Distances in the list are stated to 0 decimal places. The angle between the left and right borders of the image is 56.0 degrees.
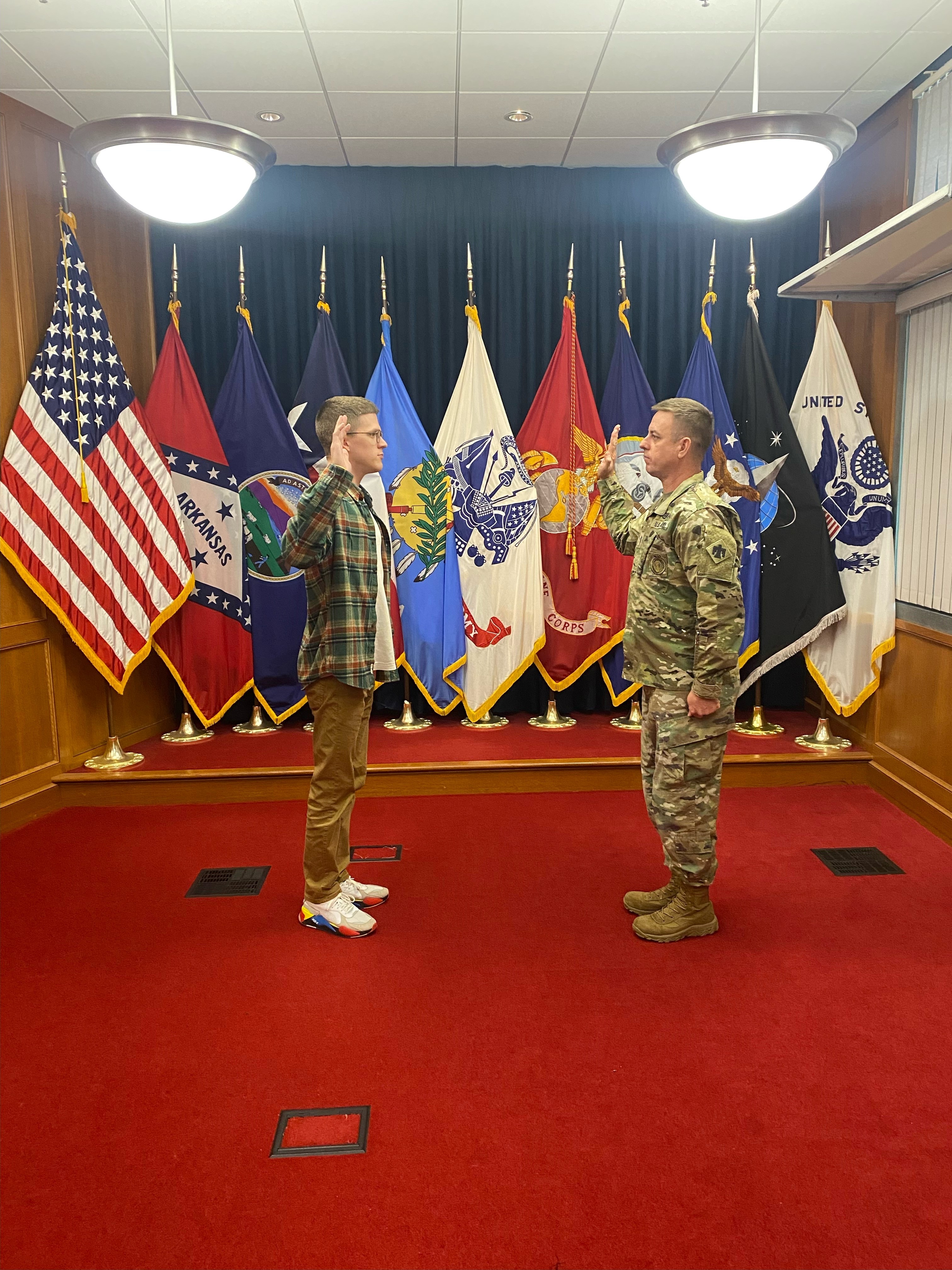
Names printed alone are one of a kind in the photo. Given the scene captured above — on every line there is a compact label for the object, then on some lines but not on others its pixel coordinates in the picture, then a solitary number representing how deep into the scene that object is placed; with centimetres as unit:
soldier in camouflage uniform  256
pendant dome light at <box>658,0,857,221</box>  240
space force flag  438
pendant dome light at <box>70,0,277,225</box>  235
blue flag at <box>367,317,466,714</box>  462
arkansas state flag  453
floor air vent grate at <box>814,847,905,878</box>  332
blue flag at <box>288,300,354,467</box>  460
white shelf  280
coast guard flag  421
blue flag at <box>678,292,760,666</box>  450
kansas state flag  459
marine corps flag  468
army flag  464
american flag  388
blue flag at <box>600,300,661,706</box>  466
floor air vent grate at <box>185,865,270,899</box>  321
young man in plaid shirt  266
